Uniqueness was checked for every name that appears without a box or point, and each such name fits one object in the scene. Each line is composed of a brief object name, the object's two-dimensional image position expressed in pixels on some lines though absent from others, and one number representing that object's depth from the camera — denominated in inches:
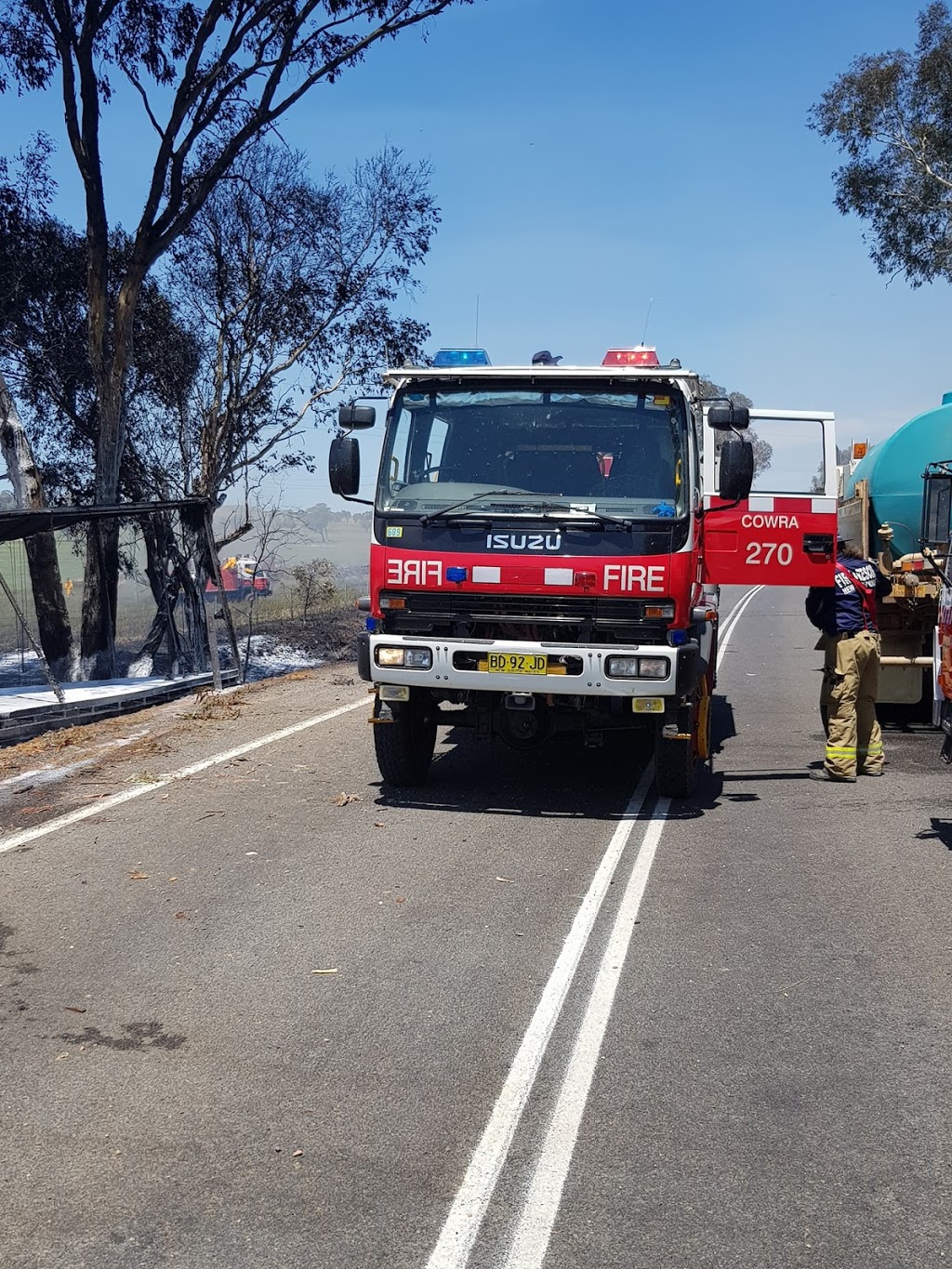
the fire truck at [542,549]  305.9
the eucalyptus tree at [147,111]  786.2
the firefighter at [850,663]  376.2
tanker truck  454.6
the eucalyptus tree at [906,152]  1048.2
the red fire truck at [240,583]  1754.4
